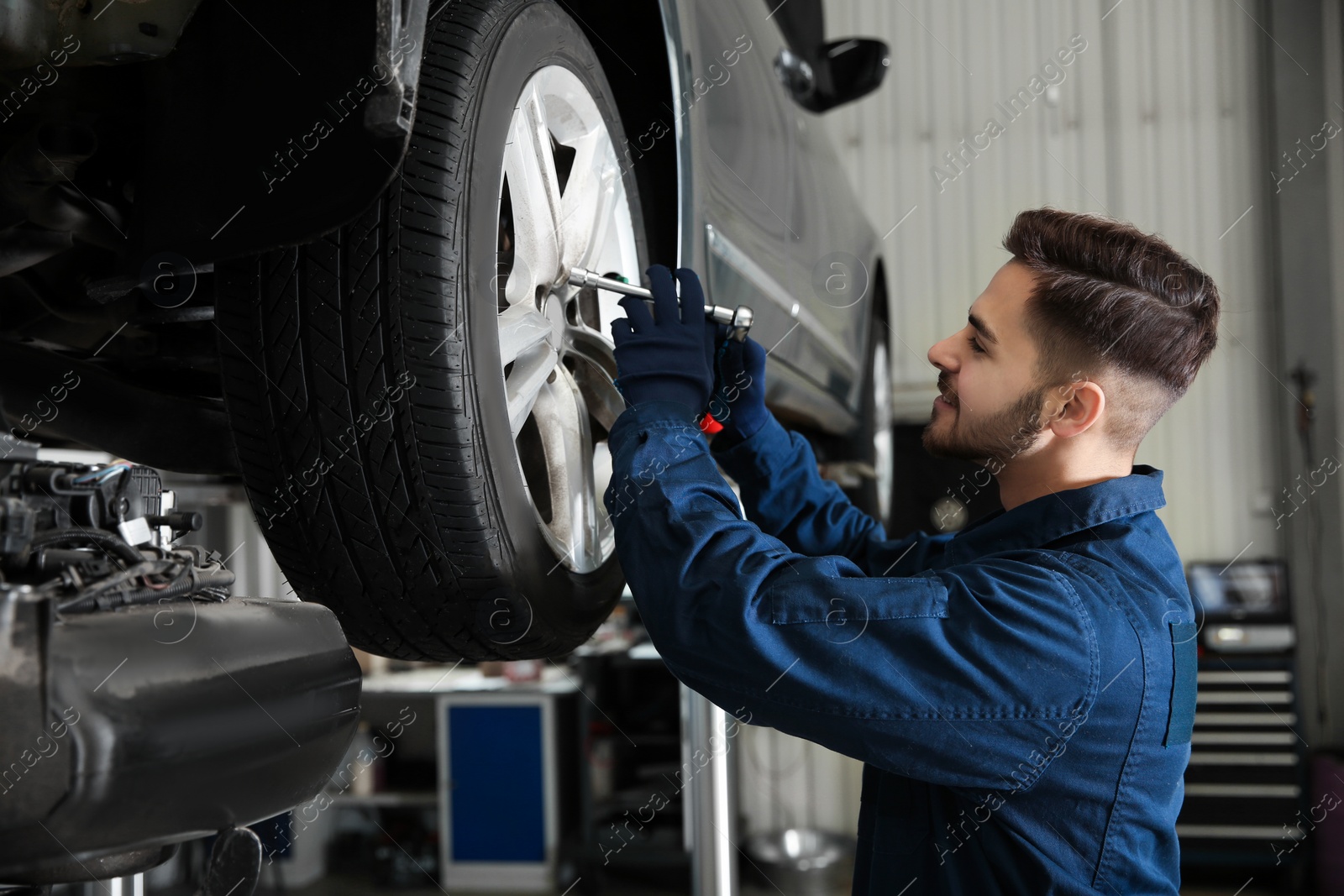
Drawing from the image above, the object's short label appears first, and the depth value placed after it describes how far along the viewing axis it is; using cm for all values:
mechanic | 85
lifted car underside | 76
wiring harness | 59
